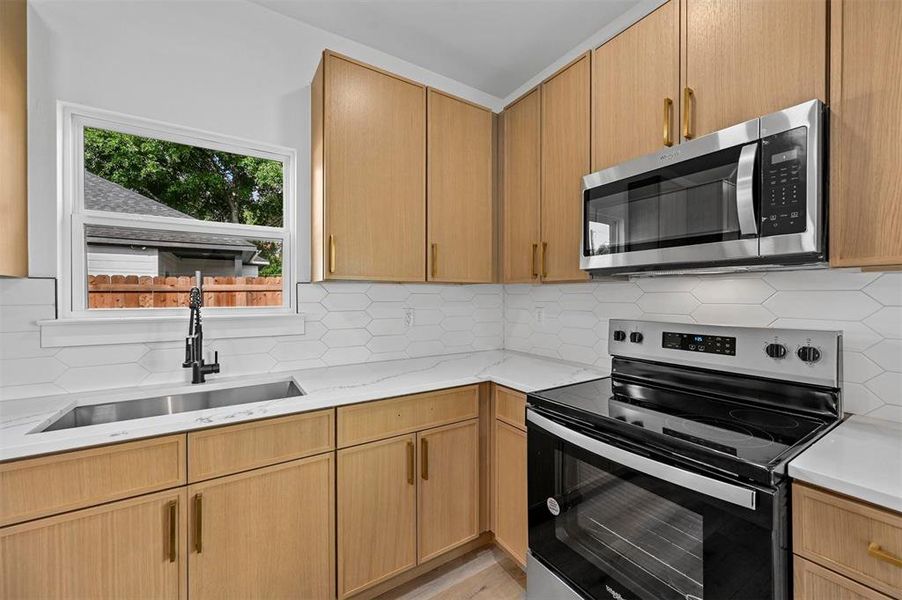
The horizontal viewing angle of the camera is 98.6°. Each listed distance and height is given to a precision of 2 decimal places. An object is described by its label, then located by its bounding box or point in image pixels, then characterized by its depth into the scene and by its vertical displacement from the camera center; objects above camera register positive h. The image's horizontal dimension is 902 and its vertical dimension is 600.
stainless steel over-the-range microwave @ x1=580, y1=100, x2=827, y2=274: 1.05 +0.31
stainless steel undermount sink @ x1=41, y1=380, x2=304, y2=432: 1.44 -0.44
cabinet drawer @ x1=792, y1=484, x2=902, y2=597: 0.77 -0.50
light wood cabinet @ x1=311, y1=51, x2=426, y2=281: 1.76 +0.60
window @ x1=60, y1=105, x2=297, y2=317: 1.60 +0.36
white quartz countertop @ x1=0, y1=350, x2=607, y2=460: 1.11 -0.38
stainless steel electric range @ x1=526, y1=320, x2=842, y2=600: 0.93 -0.46
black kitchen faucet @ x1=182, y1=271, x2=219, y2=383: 1.64 -0.20
